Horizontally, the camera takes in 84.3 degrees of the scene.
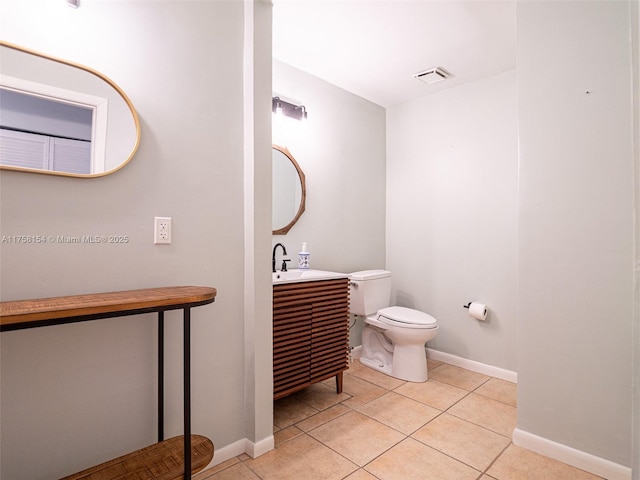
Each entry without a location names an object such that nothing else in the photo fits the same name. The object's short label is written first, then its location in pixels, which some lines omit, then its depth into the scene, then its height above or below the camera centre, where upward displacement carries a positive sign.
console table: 1.05 -0.22
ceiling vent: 2.87 +1.42
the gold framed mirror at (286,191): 2.74 +0.44
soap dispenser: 2.76 -0.11
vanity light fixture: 2.65 +1.05
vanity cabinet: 2.13 -0.58
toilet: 2.73 -0.67
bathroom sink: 2.18 -0.21
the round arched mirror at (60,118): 1.23 +0.49
